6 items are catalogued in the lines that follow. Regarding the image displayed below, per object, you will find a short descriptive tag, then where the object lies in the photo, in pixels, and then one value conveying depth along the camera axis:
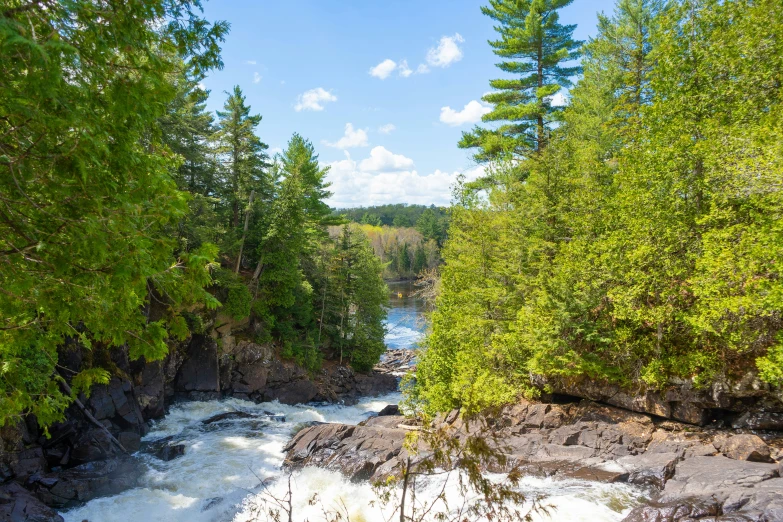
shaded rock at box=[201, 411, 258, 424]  18.43
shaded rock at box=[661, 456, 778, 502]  8.04
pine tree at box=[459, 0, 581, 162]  18.48
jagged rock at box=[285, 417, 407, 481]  12.30
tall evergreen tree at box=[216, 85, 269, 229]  24.03
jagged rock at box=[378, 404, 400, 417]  21.23
